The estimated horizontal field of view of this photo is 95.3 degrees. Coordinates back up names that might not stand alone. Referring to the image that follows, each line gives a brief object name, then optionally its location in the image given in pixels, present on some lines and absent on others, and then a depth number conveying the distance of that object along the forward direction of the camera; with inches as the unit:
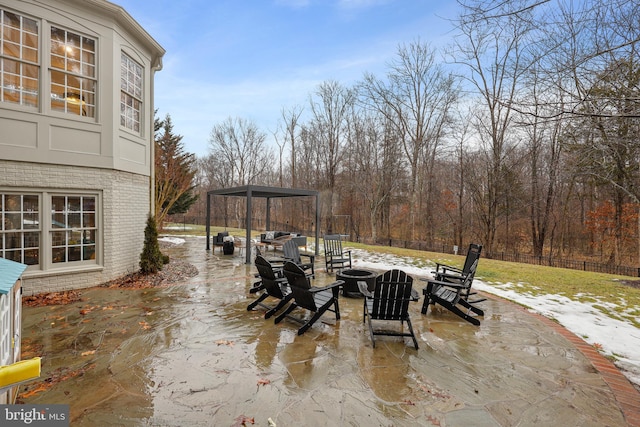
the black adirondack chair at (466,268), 211.0
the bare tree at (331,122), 906.1
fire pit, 245.4
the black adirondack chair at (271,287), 194.1
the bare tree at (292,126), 1027.3
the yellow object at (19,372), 59.5
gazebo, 378.9
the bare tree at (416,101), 788.0
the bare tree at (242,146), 1179.9
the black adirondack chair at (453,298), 191.8
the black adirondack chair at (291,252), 295.1
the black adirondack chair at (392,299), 160.1
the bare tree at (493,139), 649.0
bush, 300.8
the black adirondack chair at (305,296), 170.1
